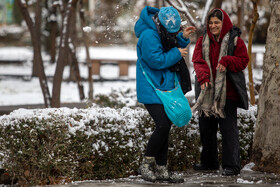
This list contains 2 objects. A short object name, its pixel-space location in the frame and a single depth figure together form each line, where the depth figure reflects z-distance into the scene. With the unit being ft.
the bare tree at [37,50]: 59.72
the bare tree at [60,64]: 59.26
